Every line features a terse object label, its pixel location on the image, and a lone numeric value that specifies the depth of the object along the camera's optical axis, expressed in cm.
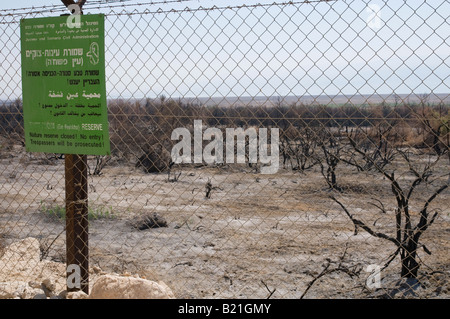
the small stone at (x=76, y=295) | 332
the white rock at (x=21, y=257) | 428
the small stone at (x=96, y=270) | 454
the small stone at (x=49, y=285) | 369
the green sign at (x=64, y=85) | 318
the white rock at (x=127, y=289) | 313
